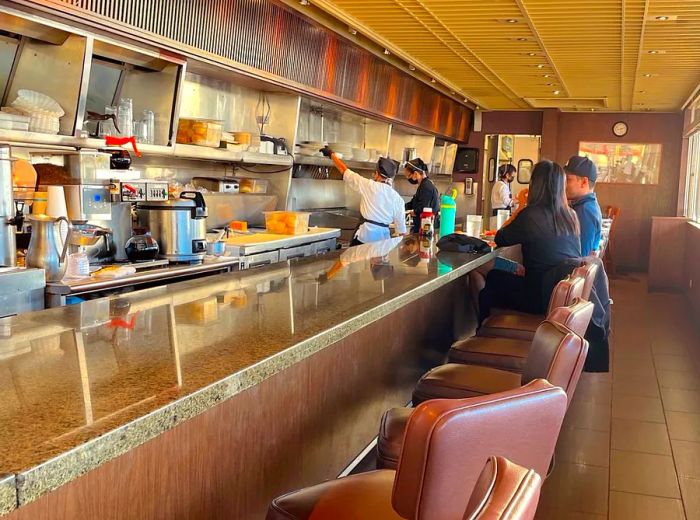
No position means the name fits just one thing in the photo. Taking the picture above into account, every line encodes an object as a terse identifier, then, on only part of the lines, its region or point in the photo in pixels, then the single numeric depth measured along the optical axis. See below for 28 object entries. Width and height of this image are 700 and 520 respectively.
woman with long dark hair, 4.45
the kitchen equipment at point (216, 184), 6.06
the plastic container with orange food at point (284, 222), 6.34
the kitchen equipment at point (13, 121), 3.75
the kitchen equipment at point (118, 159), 4.46
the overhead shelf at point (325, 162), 6.95
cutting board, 5.62
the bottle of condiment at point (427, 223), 5.88
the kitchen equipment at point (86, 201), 4.20
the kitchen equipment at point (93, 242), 4.06
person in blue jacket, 5.29
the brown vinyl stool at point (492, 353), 3.28
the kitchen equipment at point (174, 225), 4.76
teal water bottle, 5.95
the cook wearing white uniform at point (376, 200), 7.28
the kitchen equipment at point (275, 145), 6.38
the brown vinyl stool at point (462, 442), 1.19
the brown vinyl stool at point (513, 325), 3.92
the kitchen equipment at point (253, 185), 6.57
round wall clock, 13.99
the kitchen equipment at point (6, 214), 3.48
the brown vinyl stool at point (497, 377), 1.84
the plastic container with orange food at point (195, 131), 5.52
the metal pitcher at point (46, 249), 3.59
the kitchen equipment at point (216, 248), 5.27
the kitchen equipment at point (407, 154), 10.95
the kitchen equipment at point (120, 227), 4.56
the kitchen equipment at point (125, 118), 4.69
